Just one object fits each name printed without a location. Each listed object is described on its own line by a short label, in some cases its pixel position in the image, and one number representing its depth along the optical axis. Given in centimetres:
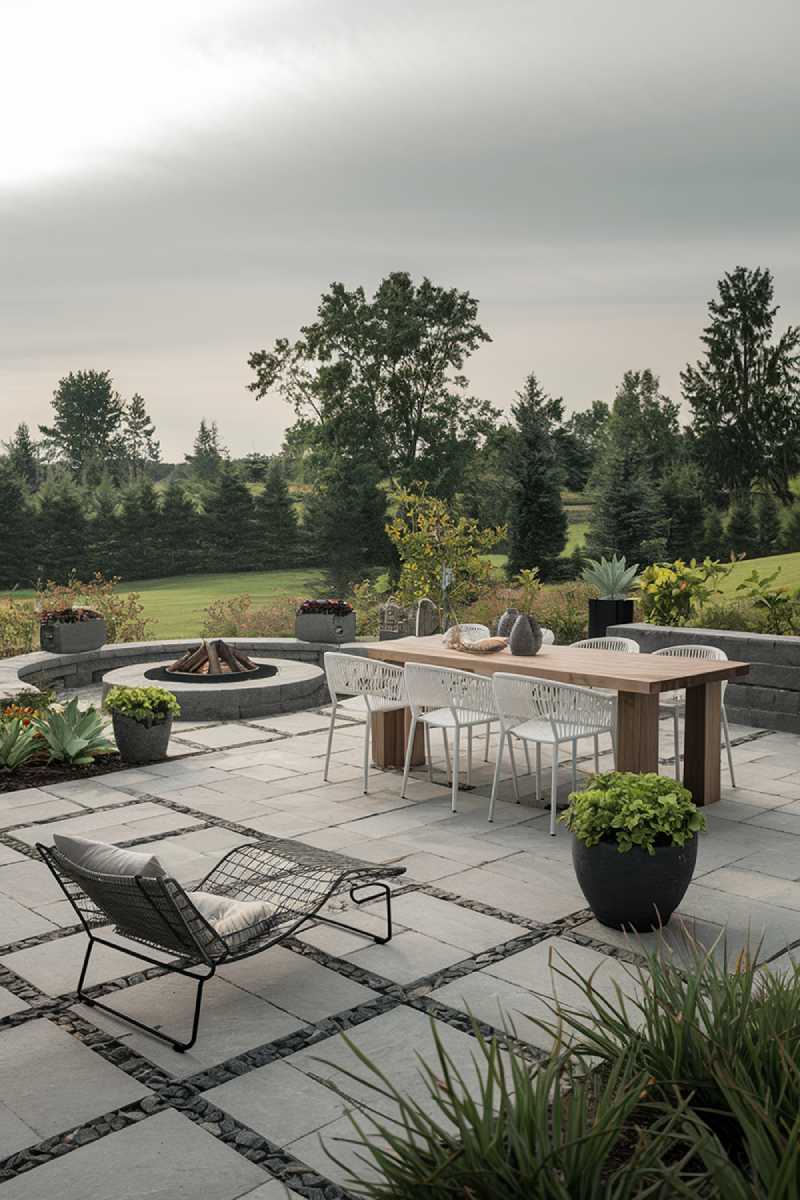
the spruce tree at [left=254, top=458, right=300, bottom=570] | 2650
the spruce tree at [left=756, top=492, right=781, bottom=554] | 2514
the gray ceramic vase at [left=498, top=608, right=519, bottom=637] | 659
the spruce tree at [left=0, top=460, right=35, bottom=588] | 2466
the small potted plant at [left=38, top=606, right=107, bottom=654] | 1020
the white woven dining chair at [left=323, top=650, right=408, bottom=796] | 607
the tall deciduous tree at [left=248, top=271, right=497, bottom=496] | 2472
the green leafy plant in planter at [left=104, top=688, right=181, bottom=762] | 682
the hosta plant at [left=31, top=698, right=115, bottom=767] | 668
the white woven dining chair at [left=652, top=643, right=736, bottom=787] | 637
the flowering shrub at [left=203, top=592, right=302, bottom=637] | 1374
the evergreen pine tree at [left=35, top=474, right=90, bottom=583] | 2484
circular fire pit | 845
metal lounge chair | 316
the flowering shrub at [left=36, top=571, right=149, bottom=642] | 1252
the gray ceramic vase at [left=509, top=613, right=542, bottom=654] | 626
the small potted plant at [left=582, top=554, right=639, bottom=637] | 971
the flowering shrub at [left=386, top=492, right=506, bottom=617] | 1289
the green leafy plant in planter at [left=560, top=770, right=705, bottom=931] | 389
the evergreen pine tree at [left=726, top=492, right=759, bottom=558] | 2516
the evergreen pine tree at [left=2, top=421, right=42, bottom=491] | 3447
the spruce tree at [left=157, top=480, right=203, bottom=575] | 2636
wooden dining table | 548
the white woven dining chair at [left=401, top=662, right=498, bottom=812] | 561
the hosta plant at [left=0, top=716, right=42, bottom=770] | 653
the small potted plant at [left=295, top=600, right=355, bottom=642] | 1112
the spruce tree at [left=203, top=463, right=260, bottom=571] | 2659
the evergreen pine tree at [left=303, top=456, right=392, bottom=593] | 2475
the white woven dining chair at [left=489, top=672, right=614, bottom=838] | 522
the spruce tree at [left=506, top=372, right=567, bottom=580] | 2402
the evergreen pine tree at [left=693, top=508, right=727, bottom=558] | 2512
